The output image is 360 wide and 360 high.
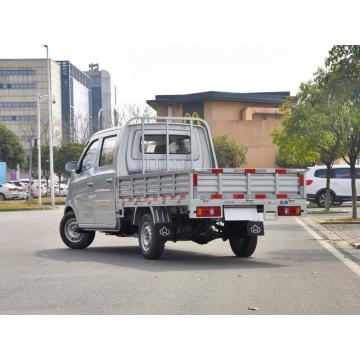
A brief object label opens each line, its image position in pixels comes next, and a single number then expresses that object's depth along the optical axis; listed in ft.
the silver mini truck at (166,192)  39.91
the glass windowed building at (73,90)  471.21
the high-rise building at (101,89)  577.43
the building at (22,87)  452.35
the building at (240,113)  274.77
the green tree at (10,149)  220.43
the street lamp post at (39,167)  144.93
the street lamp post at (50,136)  139.62
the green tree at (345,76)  56.85
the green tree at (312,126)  76.13
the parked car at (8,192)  174.70
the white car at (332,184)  111.75
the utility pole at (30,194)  148.72
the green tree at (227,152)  229.04
